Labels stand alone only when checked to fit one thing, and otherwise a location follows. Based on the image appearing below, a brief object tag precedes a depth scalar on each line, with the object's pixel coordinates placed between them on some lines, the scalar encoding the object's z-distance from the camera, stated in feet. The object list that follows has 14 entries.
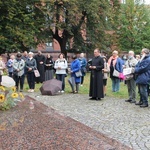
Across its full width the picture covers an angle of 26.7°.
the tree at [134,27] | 141.49
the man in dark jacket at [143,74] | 32.27
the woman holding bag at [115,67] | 45.34
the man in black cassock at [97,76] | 37.37
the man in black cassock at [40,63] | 59.16
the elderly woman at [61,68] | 45.98
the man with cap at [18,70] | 46.32
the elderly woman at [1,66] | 42.49
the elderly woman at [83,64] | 56.44
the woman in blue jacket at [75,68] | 45.19
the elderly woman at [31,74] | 46.85
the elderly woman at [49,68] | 55.57
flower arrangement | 25.53
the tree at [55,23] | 82.02
